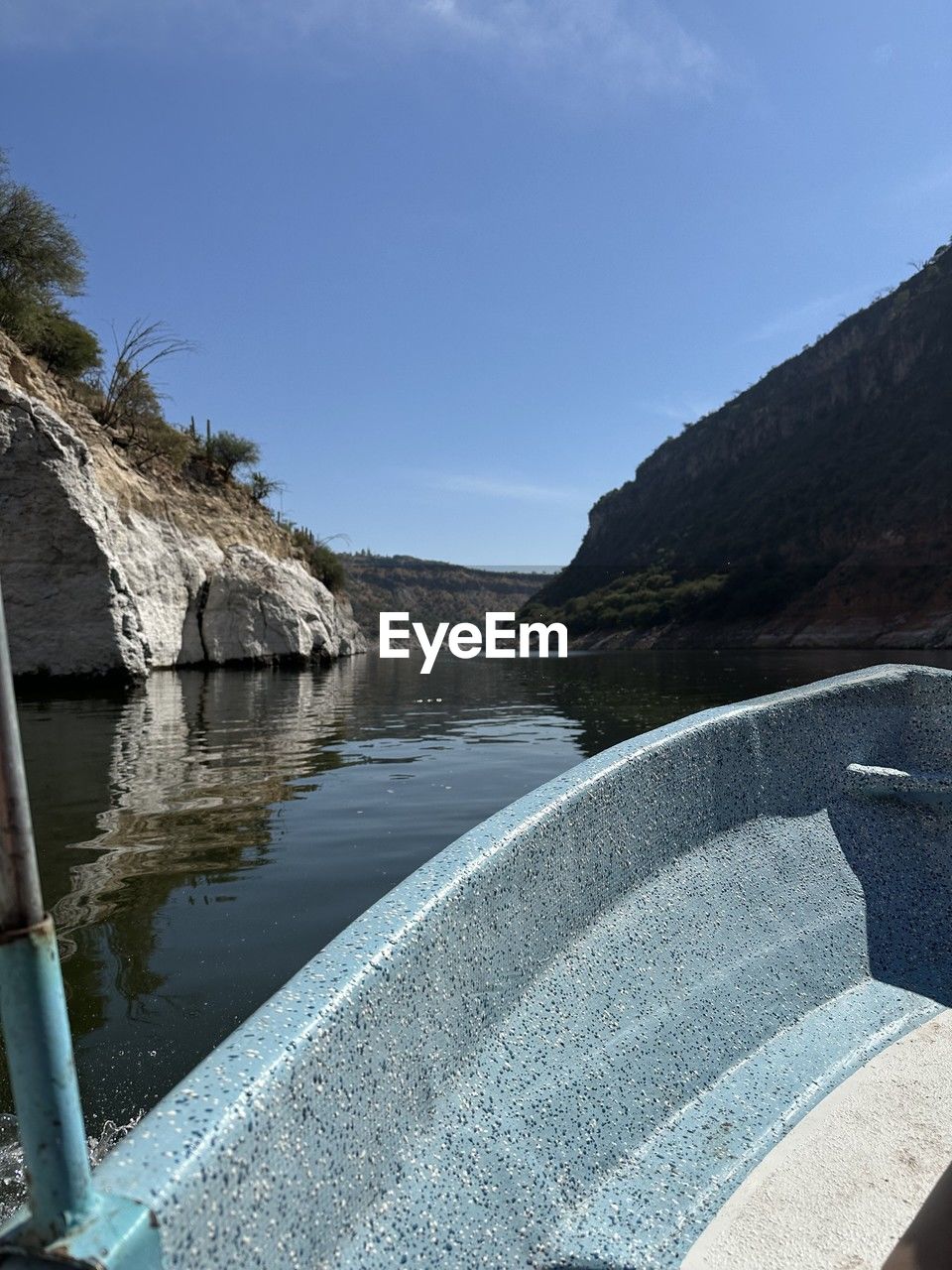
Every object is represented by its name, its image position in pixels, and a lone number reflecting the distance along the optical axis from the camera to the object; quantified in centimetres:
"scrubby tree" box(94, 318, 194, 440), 2597
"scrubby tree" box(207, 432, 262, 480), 3428
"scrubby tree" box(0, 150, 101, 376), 2036
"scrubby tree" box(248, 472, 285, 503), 3697
